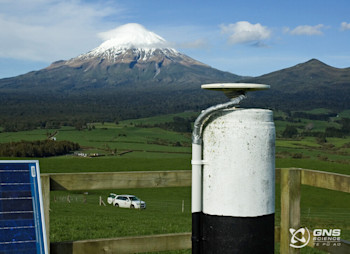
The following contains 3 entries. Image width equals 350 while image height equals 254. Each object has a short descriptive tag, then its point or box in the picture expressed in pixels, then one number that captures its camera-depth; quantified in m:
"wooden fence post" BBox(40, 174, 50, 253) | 4.62
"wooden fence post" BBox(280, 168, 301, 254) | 5.47
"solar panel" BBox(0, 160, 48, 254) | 4.12
